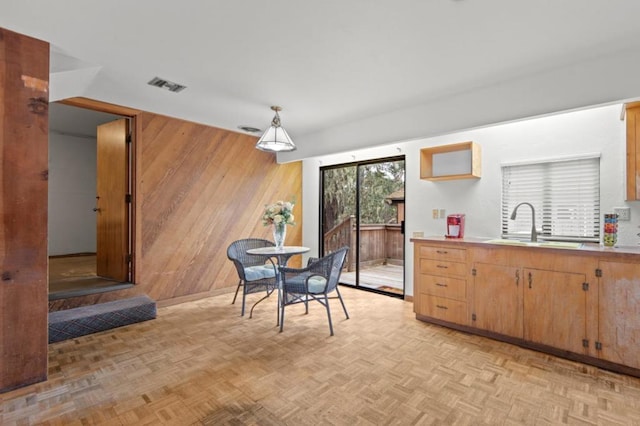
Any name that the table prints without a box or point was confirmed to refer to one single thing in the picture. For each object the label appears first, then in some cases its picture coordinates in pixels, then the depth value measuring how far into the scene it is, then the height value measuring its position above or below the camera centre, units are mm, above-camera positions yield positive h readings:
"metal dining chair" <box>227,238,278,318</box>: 3705 -708
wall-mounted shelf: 3545 +602
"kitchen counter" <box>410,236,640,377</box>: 2363 -730
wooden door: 3951 +153
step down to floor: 2916 -1050
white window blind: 2998 +157
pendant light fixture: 3461 +797
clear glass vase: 3730 -248
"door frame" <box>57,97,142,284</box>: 3822 +310
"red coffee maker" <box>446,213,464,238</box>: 3537 -152
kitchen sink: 2740 -291
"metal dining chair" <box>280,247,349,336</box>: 3168 -699
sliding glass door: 4859 -111
